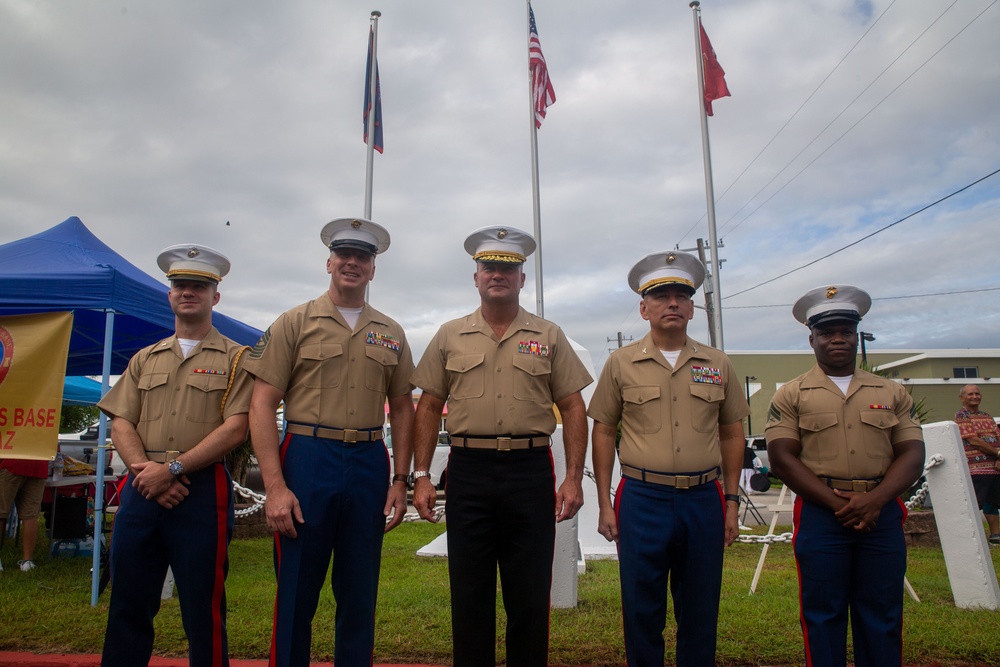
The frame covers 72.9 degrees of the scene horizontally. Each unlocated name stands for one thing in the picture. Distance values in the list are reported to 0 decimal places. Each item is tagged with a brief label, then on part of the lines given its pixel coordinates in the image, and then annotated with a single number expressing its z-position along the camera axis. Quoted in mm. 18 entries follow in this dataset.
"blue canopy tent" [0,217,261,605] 5305
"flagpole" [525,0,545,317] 11555
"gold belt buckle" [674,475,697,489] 2963
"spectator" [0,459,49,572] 6523
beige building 28609
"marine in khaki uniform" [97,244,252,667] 2928
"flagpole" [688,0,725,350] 10430
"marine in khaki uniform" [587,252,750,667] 2934
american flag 11414
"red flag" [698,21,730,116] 10891
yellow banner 5160
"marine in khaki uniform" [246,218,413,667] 2824
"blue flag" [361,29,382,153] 10750
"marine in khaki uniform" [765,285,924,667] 2949
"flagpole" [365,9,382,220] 10270
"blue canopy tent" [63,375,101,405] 14531
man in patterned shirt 7949
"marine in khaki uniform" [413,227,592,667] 2961
